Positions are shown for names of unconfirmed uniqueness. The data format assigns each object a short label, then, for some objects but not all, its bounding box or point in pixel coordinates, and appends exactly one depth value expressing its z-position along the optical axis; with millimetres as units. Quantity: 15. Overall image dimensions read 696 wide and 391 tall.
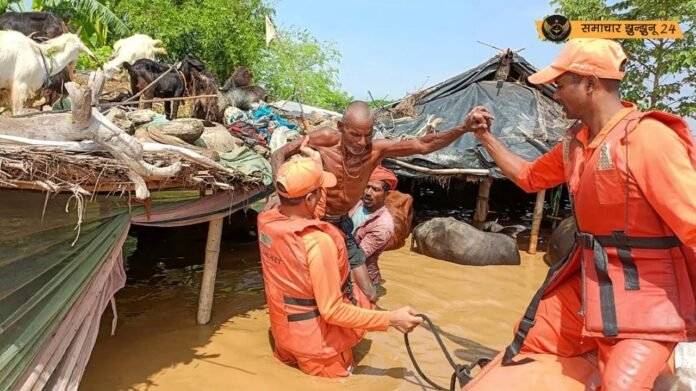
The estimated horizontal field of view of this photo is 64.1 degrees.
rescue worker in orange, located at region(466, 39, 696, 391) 2162
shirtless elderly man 4280
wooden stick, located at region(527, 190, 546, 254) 8500
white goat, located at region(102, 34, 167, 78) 8986
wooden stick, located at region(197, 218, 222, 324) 4832
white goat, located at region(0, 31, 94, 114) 4934
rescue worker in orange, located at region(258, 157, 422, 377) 3535
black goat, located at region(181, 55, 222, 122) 7203
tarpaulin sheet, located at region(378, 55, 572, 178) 8734
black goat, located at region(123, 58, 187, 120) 6949
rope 3098
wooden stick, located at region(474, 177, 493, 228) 9438
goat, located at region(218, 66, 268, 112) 9477
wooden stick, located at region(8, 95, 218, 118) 3774
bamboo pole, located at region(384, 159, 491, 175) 8602
